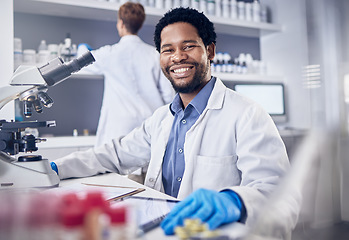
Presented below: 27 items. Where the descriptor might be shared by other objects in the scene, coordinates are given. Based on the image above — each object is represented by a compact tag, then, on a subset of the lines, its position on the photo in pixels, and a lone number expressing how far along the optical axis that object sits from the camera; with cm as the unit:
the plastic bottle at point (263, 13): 323
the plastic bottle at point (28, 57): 231
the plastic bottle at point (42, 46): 248
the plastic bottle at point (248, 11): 318
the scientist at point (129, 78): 220
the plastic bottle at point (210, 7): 293
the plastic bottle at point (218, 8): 301
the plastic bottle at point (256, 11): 319
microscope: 102
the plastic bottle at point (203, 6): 292
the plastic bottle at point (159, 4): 267
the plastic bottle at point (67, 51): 245
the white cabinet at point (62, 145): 225
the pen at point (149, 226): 61
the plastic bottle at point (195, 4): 287
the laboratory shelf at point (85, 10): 238
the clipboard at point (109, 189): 91
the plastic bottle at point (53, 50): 241
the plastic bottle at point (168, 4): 272
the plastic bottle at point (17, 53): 223
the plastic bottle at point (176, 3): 276
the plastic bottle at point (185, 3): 278
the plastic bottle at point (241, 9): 315
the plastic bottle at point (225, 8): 304
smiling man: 97
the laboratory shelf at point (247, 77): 299
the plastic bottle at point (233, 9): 308
